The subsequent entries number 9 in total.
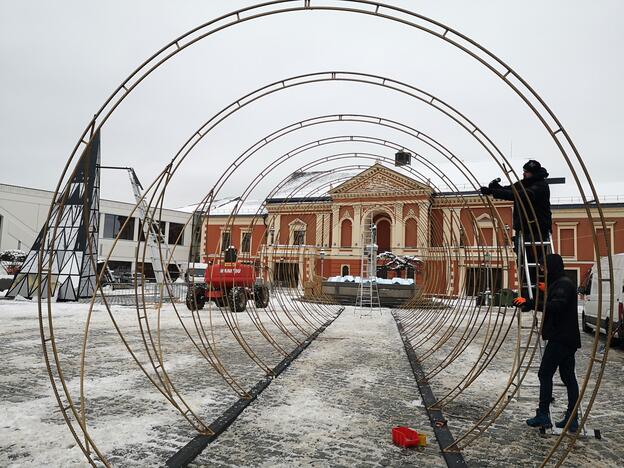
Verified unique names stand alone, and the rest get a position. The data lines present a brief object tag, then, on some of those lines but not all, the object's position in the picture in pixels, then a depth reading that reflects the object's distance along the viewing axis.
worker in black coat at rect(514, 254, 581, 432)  4.64
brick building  31.50
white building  32.34
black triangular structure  19.91
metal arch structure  3.32
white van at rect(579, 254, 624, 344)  10.07
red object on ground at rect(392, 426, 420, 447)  4.30
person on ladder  5.06
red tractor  17.67
